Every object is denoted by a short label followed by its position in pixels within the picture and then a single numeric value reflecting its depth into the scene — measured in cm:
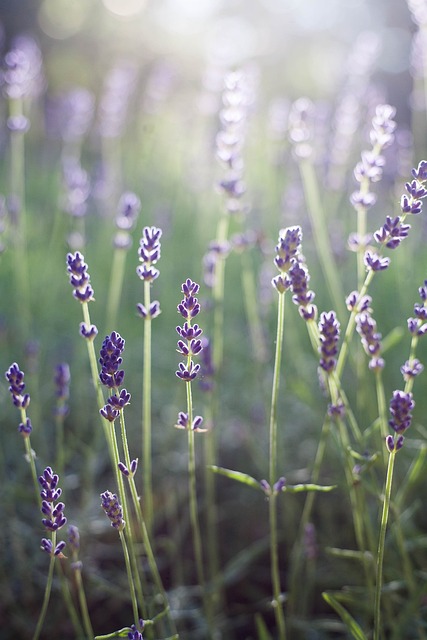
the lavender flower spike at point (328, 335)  61
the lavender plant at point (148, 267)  62
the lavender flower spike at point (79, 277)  61
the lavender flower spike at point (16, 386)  62
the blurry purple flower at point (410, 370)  62
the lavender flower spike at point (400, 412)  59
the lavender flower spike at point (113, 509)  60
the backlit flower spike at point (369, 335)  64
